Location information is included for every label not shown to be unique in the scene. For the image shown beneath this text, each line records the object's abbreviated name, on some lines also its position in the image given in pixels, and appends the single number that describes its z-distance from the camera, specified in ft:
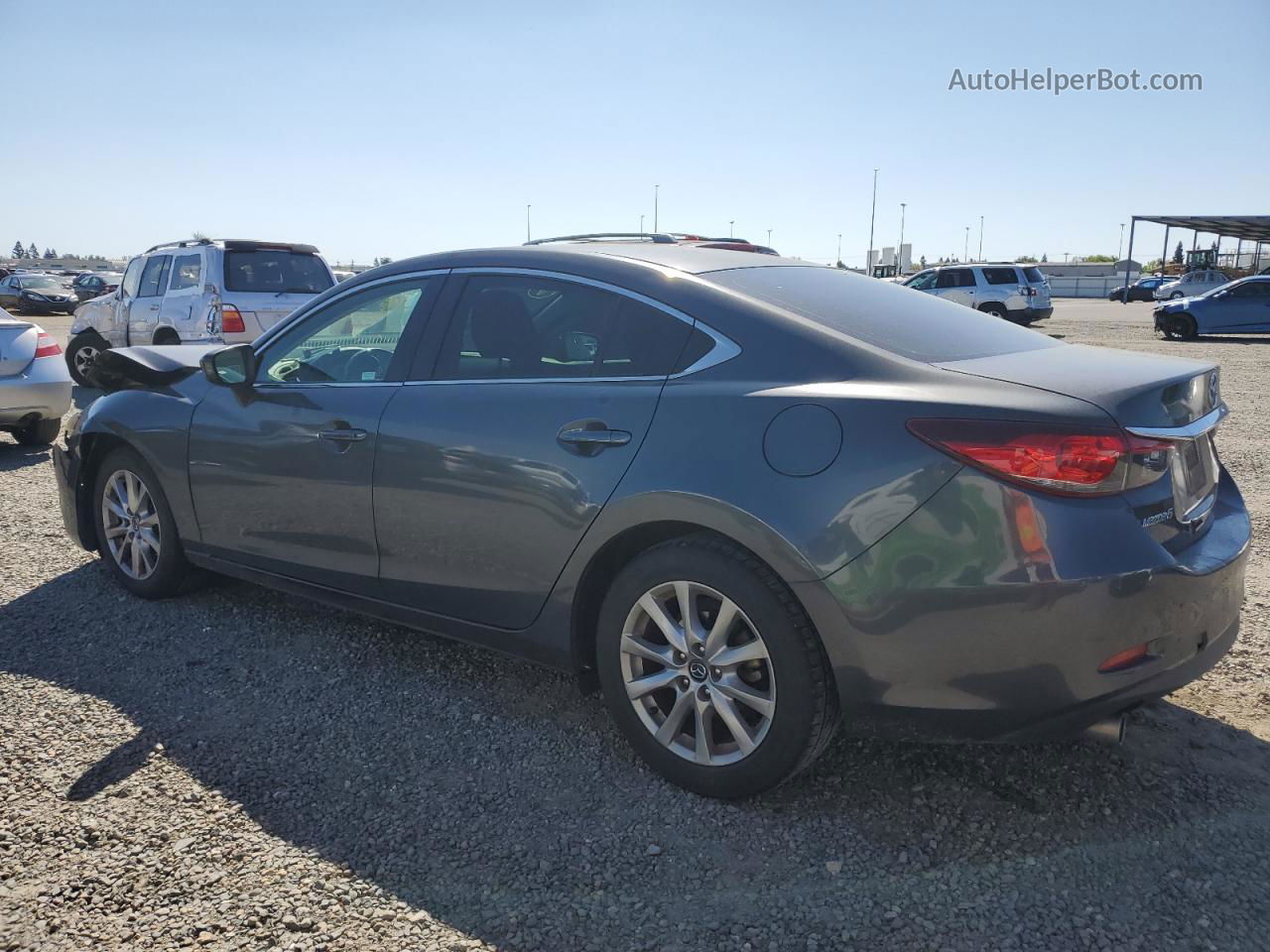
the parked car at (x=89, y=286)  113.39
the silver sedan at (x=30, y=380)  27.27
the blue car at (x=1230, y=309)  71.10
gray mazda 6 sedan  8.20
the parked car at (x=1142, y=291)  163.65
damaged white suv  34.68
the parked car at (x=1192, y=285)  113.22
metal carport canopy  138.39
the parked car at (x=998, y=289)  81.56
